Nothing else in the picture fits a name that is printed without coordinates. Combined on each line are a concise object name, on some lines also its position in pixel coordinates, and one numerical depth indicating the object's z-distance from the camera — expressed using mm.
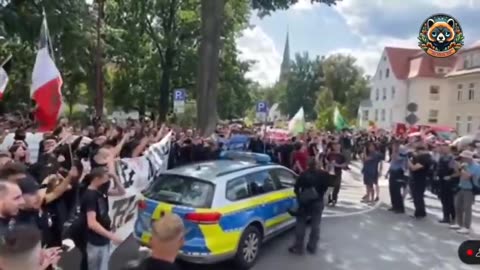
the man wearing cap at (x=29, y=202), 5309
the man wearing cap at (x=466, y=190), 10938
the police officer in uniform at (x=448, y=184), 12117
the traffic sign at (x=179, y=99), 19328
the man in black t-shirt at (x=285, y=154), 16828
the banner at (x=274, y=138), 19450
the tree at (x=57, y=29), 19375
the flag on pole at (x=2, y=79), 11909
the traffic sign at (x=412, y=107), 19562
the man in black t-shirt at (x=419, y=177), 12648
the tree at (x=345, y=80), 82062
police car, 7695
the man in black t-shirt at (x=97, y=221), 5816
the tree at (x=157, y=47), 35562
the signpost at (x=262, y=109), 22344
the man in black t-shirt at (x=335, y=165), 14008
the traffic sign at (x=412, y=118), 19955
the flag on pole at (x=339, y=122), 30742
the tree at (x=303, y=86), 99125
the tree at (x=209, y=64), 18203
